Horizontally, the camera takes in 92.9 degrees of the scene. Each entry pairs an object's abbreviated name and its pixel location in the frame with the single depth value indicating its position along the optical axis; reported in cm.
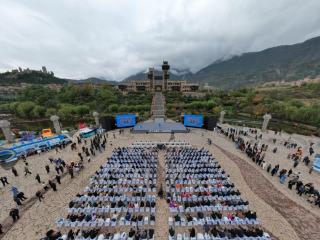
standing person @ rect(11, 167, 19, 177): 1674
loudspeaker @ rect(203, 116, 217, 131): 3354
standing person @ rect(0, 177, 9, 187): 1516
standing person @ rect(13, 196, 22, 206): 1259
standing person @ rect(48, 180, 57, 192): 1445
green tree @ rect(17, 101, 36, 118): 5212
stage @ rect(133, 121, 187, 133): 3328
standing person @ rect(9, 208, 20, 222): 1123
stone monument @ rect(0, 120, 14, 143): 2498
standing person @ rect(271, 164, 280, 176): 1755
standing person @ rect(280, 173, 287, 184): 1637
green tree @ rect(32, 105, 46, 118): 5076
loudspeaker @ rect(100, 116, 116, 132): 3303
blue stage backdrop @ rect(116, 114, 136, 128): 3469
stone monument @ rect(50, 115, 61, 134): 2939
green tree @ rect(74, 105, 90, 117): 5062
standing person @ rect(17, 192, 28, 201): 1287
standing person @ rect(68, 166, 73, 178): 1668
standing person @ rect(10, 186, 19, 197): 1322
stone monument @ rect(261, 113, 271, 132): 3154
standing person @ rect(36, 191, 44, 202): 1324
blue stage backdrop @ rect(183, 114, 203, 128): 3503
